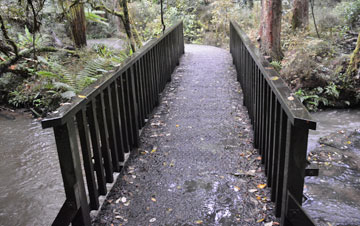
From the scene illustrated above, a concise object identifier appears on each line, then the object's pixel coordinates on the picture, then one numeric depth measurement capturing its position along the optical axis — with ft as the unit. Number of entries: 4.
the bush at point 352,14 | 46.98
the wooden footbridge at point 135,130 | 8.23
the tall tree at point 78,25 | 40.73
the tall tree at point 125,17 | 25.09
